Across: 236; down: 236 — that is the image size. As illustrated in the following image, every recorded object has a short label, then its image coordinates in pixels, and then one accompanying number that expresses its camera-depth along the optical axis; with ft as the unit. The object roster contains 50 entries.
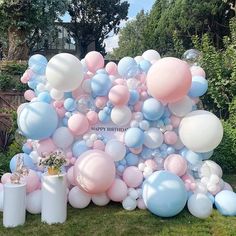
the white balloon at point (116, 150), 10.51
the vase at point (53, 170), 9.57
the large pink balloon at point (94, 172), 9.76
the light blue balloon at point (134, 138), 10.47
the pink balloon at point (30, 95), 11.96
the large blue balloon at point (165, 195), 9.52
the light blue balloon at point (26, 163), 11.01
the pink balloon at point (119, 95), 10.38
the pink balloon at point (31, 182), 10.20
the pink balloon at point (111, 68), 11.46
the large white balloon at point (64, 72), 10.26
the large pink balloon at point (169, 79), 10.08
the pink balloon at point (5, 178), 10.51
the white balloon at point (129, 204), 10.39
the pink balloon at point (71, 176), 10.60
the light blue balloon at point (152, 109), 10.60
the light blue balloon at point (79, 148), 10.83
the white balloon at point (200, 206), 9.92
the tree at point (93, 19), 56.26
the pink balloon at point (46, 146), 10.91
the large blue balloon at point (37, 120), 10.37
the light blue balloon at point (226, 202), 10.09
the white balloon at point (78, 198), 10.37
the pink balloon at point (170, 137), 10.81
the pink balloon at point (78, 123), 10.70
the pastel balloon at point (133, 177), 10.52
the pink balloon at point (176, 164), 10.45
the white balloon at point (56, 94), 11.09
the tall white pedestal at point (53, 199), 9.29
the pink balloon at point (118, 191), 10.34
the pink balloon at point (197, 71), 11.58
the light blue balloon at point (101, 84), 10.65
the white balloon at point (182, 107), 10.90
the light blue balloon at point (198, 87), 11.08
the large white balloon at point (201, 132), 10.21
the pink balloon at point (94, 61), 11.42
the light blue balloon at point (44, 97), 11.11
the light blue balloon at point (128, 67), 11.08
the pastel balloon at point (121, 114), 10.68
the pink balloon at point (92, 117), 10.99
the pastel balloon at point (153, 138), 10.70
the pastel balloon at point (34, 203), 10.02
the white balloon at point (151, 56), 12.07
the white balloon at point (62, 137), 10.85
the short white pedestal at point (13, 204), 9.06
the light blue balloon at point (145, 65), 11.32
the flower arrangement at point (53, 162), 9.52
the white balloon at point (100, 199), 10.58
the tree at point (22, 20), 29.26
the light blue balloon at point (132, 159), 10.87
